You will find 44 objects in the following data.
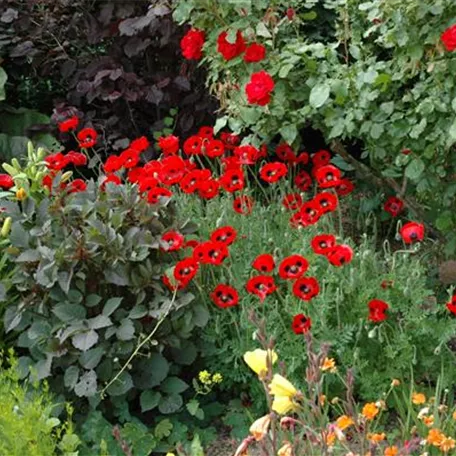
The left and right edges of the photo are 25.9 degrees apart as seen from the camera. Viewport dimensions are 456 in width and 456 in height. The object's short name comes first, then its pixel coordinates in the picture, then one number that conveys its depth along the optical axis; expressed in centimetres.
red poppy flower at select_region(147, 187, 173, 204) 336
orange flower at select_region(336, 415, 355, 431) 219
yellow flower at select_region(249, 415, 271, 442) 181
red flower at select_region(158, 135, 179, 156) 380
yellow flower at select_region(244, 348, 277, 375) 196
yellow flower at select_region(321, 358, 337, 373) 235
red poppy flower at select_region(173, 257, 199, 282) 300
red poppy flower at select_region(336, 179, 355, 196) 384
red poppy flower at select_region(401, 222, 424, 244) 319
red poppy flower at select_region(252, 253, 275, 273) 309
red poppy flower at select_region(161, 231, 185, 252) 313
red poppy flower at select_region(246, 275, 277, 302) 302
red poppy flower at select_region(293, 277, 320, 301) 296
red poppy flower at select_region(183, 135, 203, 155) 387
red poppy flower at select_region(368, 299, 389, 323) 303
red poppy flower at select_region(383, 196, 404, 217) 396
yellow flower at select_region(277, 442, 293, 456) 195
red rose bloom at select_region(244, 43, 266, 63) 377
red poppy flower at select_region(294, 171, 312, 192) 411
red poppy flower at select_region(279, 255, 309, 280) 301
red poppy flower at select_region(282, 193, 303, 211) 377
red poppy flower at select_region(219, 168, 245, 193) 351
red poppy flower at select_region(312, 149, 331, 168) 421
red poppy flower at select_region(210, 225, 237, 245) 314
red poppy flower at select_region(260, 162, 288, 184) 359
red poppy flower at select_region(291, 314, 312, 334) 296
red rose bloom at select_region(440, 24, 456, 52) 315
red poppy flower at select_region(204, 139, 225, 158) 382
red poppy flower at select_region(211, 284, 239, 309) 311
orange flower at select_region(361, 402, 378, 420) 231
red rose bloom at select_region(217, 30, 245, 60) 380
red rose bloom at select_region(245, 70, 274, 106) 359
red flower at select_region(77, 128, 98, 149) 386
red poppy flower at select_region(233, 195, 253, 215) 360
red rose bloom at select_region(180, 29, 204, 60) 393
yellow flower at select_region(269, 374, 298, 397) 188
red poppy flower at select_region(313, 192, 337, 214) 331
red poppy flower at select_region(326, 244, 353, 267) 300
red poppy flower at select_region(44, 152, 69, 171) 362
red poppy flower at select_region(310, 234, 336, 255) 306
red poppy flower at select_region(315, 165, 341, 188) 349
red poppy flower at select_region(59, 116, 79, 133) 399
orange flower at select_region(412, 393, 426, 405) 265
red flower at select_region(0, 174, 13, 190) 359
